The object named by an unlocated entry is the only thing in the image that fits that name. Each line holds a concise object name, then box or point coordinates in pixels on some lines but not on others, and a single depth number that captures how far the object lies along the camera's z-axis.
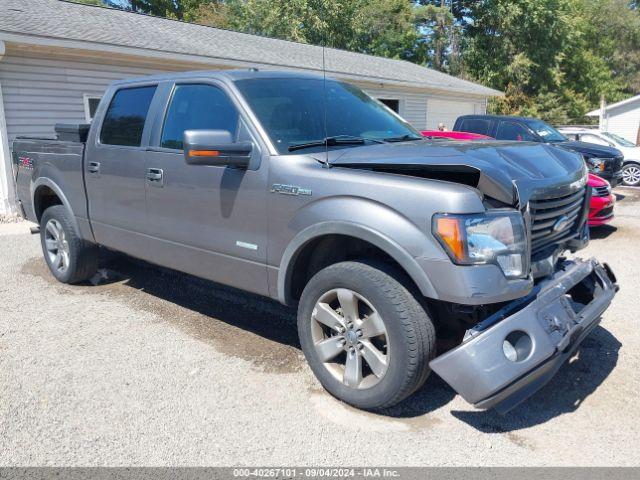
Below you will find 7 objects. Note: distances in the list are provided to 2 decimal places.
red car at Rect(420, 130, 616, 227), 7.89
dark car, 11.09
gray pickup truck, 2.81
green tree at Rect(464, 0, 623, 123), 33.44
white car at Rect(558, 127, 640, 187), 14.77
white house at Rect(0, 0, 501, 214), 9.60
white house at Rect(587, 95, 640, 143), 35.44
